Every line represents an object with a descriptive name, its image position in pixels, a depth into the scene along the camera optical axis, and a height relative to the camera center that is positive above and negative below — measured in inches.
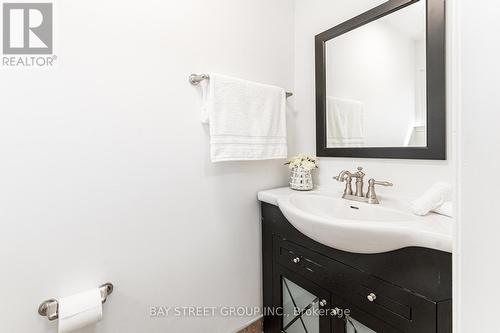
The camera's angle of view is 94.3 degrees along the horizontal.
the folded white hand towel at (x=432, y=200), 33.3 -5.6
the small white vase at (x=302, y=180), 52.9 -4.0
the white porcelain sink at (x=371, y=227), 26.7 -8.6
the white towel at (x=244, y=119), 43.8 +9.1
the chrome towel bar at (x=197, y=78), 43.1 +16.0
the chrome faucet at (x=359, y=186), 42.5 -4.7
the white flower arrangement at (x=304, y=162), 52.8 +0.1
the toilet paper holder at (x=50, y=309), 32.1 -20.2
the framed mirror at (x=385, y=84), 37.9 +15.1
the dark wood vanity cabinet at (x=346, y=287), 27.1 -18.6
